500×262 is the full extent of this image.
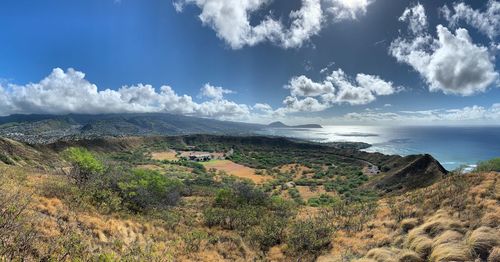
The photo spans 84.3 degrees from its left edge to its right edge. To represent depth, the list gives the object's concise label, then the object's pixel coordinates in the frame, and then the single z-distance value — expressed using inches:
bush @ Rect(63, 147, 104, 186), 828.6
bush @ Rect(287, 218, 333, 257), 568.3
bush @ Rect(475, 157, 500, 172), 1347.2
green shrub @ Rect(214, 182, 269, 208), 1029.8
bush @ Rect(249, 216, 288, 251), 635.5
